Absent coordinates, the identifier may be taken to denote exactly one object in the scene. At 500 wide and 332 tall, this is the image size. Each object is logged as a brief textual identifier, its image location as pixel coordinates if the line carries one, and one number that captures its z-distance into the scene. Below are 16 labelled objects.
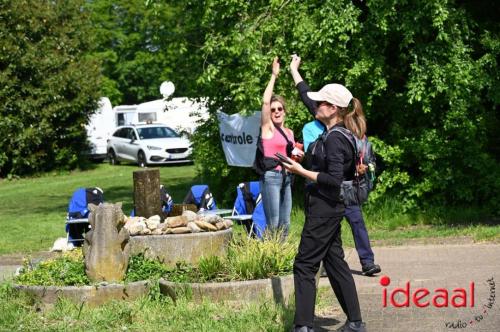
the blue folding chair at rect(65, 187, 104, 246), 19.15
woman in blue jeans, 14.77
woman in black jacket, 10.30
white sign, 24.41
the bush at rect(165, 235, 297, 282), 12.53
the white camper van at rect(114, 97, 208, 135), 61.18
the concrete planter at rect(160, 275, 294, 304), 12.09
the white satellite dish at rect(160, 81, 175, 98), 30.64
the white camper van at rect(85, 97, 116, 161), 54.91
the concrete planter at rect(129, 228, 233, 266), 13.84
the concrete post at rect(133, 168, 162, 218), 15.31
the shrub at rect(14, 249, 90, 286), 12.95
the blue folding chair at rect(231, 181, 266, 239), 18.51
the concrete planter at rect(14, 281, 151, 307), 12.43
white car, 50.86
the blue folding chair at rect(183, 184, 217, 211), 19.93
